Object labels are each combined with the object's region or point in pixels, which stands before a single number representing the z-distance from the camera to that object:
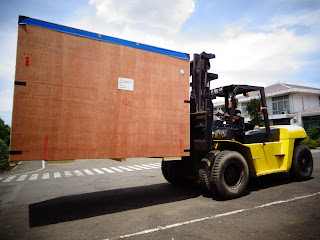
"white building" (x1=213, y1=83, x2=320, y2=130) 28.86
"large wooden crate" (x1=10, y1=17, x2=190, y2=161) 3.54
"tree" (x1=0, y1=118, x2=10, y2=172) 13.34
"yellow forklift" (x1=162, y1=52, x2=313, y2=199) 5.07
